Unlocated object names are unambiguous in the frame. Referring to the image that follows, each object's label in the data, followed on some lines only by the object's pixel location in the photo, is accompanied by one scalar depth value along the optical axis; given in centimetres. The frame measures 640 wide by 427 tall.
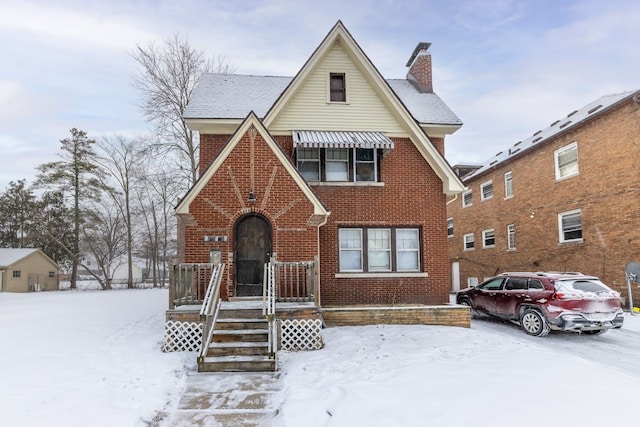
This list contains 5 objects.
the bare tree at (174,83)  2797
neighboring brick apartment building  1534
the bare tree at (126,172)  4122
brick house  1265
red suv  1030
